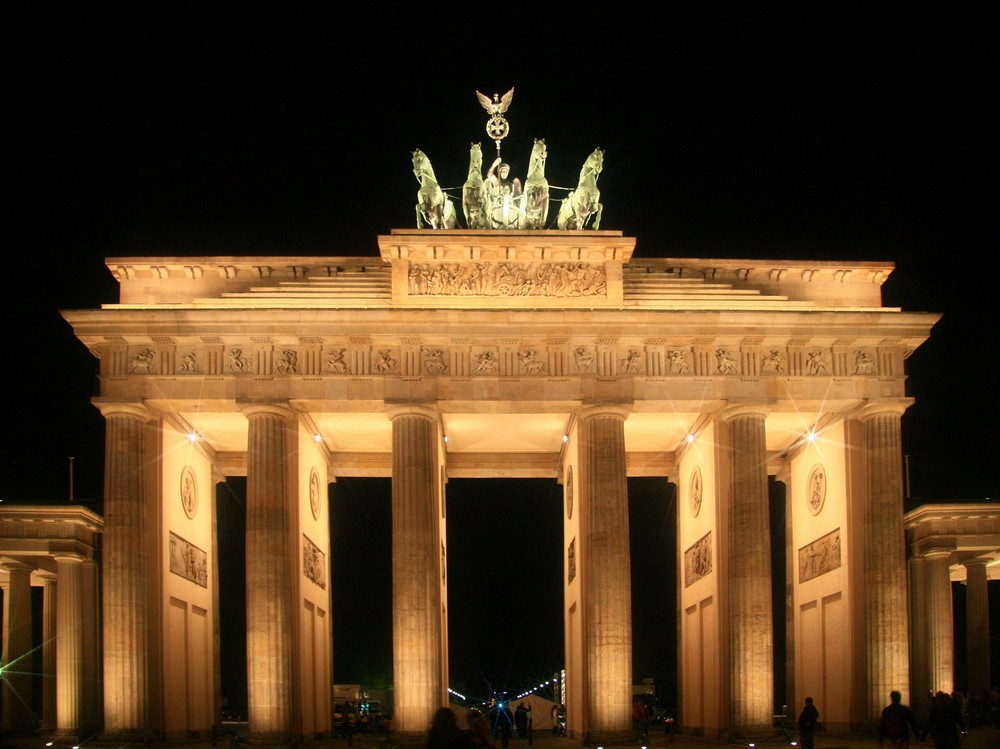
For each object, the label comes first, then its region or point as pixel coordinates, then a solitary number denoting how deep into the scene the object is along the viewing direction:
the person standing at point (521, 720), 41.44
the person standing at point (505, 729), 34.50
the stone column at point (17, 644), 43.34
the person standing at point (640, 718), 40.06
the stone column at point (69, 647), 38.44
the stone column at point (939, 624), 38.75
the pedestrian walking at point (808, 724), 29.47
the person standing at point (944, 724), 25.17
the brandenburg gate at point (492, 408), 36.44
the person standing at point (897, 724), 25.28
